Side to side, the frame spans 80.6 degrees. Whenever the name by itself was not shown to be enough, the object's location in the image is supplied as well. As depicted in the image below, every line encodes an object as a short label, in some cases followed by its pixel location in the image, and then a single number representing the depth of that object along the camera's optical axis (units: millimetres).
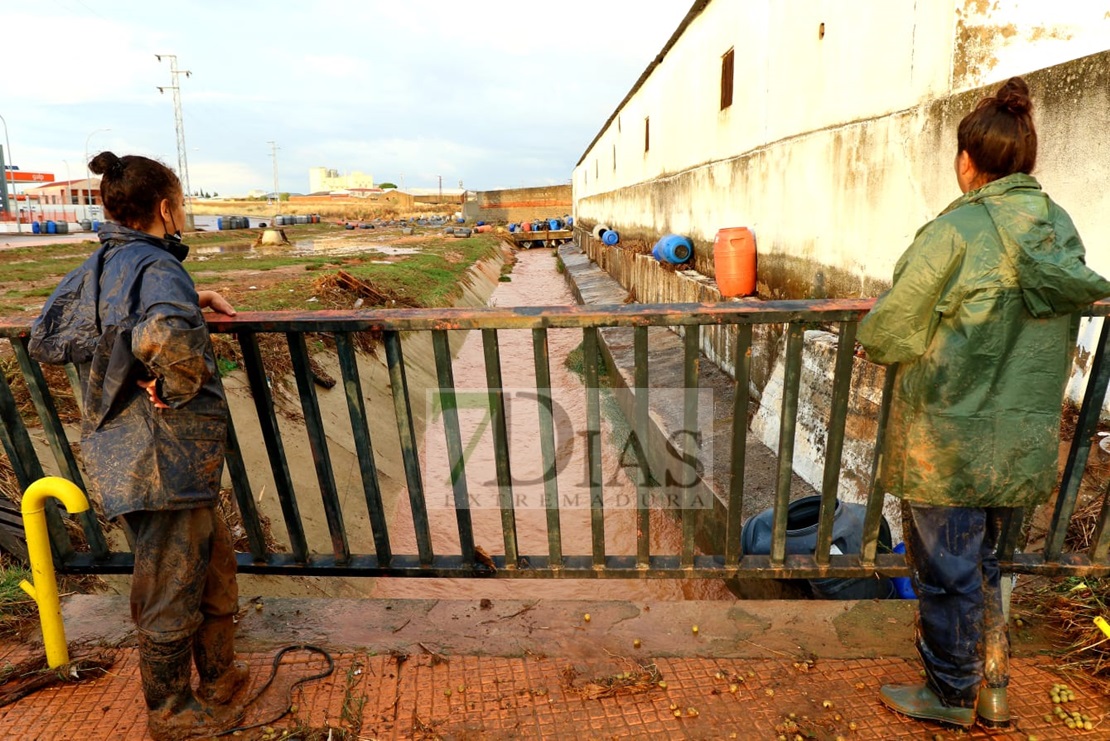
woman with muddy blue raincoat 1820
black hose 2113
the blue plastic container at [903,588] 3123
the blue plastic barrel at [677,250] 11109
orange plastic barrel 8078
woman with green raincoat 1711
